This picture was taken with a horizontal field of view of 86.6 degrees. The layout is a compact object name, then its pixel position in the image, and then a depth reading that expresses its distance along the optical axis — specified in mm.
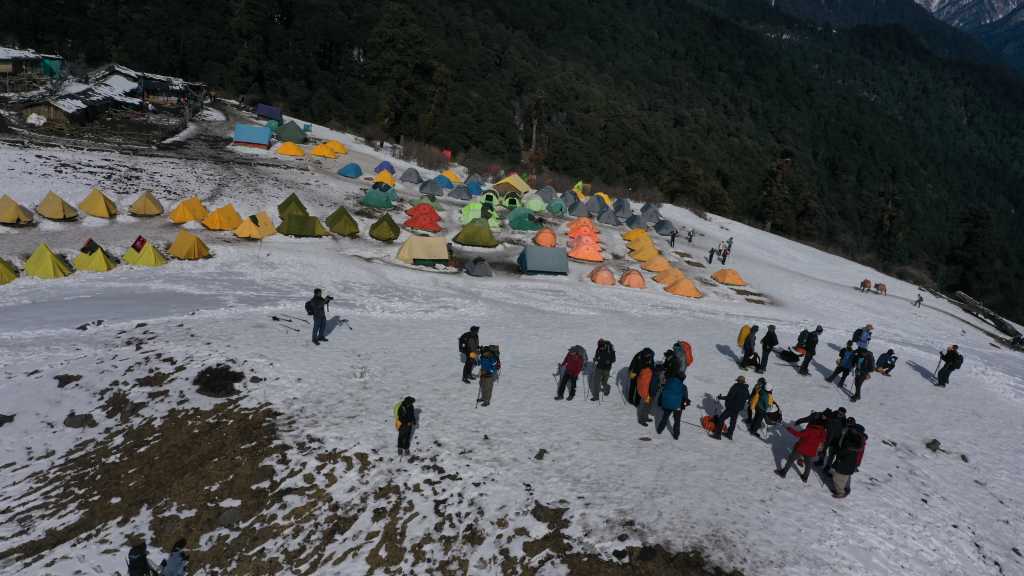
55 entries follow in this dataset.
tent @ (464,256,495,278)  29375
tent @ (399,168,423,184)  47688
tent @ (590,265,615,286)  31000
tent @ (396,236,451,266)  30047
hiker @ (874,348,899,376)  20141
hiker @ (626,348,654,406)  14719
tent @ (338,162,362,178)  45750
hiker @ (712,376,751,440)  13188
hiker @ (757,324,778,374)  18359
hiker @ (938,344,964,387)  19250
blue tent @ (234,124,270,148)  48906
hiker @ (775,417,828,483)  11750
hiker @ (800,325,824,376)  18797
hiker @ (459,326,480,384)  15727
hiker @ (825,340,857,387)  17641
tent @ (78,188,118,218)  29188
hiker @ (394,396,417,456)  12195
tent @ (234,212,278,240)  29891
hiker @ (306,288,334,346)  17125
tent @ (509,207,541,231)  39781
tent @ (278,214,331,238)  31391
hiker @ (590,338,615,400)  15188
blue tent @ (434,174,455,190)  48094
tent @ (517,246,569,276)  30984
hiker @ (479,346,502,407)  14383
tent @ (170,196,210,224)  30219
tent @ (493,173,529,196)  49375
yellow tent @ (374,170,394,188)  43919
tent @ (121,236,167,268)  25094
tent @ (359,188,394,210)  38594
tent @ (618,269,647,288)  30953
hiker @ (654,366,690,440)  13203
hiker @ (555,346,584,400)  14898
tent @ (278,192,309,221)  33375
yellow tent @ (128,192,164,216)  30375
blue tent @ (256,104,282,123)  61188
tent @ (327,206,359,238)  33125
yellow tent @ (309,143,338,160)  50250
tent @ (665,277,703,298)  30625
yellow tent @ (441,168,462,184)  49625
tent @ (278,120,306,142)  52656
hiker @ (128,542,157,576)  8680
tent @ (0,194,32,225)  26484
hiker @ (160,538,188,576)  9164
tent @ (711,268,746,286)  34281
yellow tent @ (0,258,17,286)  21516
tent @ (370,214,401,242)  33531
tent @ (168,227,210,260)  26109
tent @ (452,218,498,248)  34719
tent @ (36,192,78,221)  27906
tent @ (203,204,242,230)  30391
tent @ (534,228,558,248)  36375
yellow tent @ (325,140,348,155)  50988
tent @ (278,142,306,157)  48844
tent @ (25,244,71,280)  22594
